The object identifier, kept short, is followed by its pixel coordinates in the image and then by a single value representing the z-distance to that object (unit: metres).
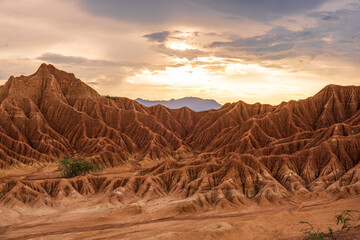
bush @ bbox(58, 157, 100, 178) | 97.31
